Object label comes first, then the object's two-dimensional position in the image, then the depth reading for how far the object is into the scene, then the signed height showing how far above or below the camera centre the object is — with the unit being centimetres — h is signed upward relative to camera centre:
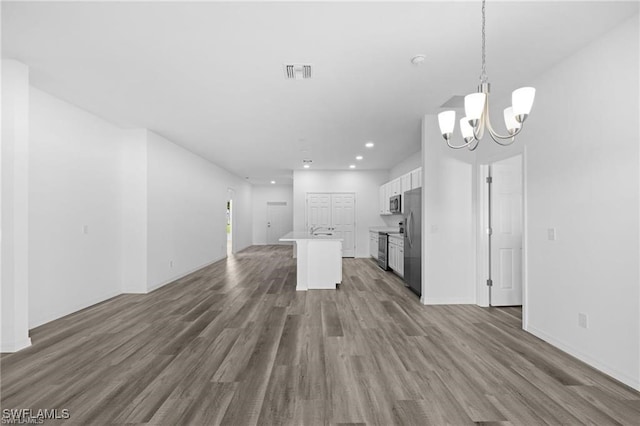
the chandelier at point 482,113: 181 +69
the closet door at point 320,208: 939 +22
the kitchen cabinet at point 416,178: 543 +71
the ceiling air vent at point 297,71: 293 +150
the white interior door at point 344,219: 939 -14
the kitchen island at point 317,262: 543 -90
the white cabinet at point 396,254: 608 -87
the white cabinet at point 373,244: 853 -90
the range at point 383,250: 720 -91
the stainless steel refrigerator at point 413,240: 486 -44
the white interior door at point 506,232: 430 -26
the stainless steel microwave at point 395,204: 699 +26
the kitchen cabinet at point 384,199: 818 +46
